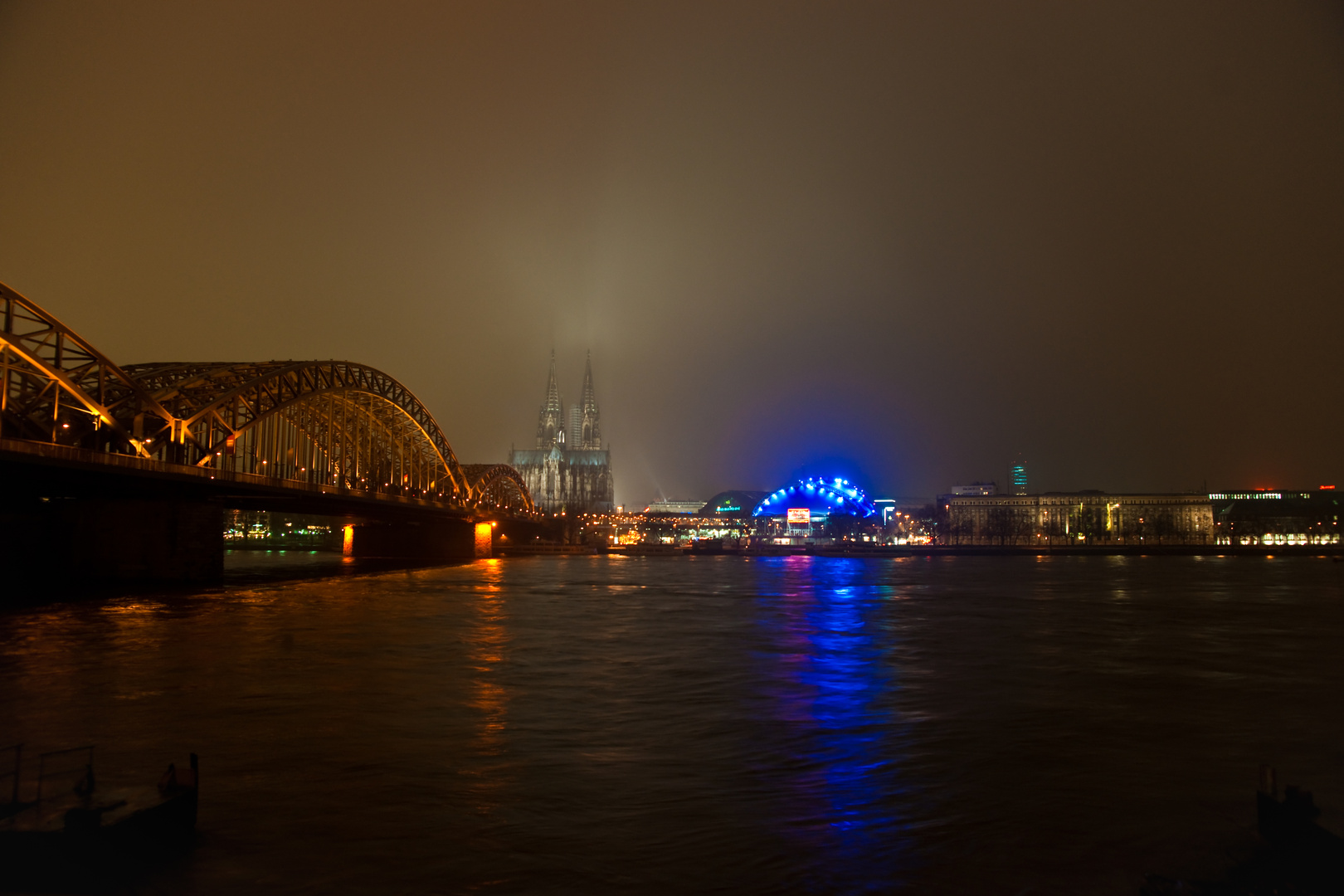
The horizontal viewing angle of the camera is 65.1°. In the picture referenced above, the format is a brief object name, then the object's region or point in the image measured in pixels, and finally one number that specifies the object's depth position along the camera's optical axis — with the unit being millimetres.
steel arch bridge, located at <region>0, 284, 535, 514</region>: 48938
